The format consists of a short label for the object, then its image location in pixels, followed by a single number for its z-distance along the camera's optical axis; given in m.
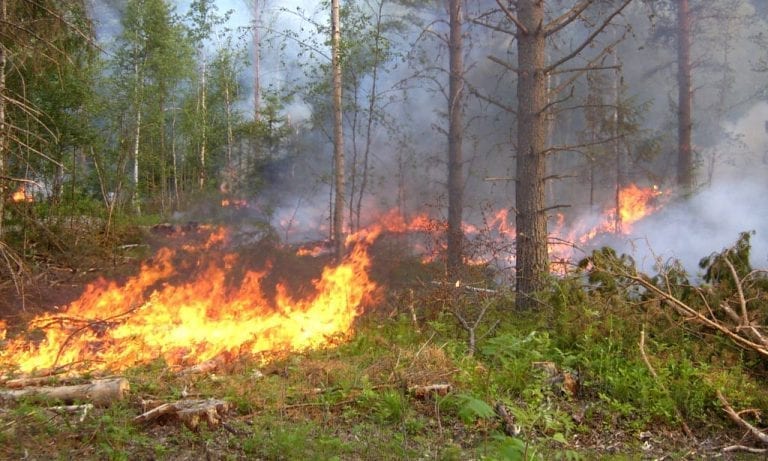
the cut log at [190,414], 4.24
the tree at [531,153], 7.50
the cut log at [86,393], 4.63
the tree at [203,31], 25.34
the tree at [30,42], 6.46
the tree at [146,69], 20.38
